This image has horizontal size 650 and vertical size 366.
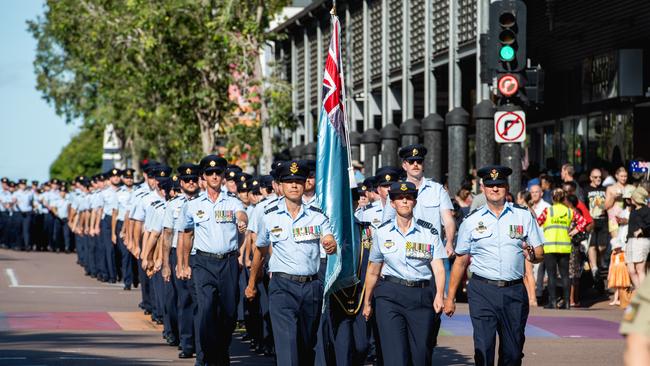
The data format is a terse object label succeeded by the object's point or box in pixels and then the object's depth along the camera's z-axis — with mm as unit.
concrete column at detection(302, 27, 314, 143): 48156
